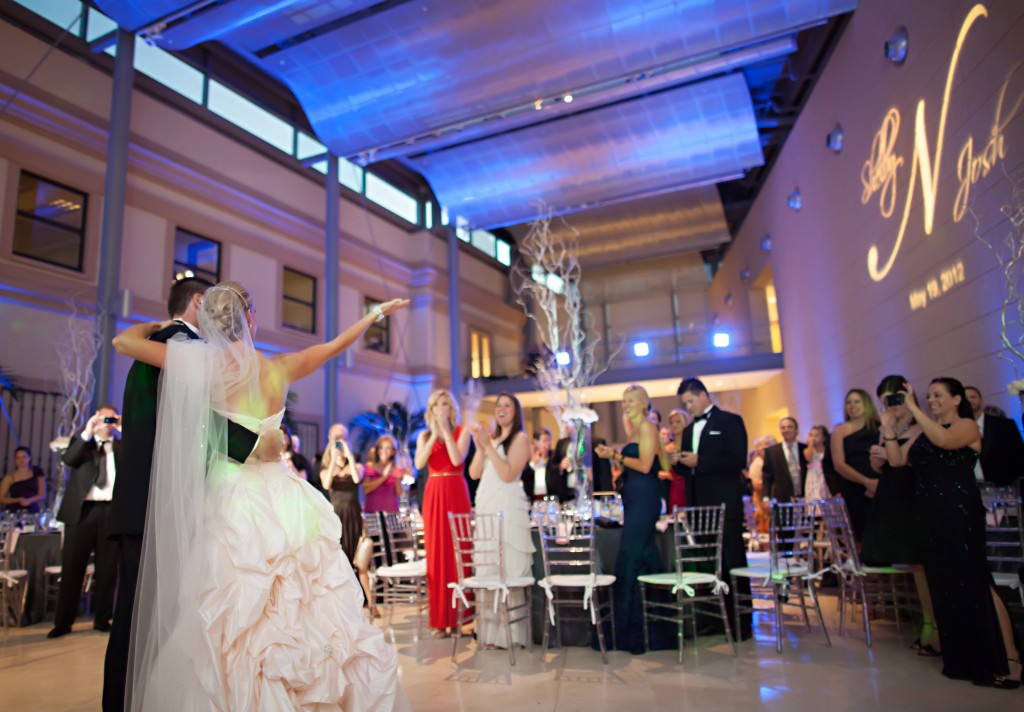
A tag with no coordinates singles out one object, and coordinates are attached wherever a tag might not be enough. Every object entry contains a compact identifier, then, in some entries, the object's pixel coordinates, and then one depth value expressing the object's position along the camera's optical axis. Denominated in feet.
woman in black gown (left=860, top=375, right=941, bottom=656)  13.33
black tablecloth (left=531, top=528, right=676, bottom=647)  15.08
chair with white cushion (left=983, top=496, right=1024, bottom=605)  11.81
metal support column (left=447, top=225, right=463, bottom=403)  52.39
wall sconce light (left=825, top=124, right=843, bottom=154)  30.04
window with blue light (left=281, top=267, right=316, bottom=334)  43.80
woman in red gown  15.84
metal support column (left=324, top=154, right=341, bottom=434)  39.19
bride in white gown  7.18
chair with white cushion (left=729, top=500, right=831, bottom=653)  14.25
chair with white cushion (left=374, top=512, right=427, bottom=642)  16.63
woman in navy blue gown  14.17
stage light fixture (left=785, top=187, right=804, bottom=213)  37.09
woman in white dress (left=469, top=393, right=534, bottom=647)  14.62
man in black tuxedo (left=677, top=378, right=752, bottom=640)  15.14
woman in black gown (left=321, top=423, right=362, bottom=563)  20.79
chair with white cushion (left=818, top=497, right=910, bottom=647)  14.58
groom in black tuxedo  7.38
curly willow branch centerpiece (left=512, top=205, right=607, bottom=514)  17.44
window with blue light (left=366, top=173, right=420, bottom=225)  51.93
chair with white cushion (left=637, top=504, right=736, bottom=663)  13.60
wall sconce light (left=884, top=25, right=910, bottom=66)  22.86
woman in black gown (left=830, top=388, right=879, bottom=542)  16.33
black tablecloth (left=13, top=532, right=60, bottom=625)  19.63
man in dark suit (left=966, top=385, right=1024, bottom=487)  14.26
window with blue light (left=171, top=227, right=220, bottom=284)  36.11
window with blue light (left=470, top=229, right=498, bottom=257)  63.98
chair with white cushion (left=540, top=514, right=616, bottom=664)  13.52
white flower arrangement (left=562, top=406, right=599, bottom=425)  17.43
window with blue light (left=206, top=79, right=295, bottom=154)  38.95
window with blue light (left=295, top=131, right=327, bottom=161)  44.78
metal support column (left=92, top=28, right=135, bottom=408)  27.22
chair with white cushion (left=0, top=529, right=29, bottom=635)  17.48
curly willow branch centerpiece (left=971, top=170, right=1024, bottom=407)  15.93
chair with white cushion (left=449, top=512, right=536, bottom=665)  13.84
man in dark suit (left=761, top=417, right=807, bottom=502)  22.53
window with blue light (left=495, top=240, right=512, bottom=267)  67.84
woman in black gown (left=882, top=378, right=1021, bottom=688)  10.91
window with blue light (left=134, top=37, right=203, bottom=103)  34.73
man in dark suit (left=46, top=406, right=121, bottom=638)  17.25
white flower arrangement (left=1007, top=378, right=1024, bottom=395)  13.12
